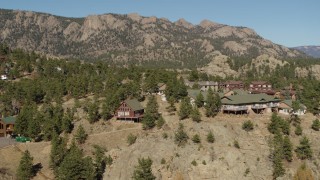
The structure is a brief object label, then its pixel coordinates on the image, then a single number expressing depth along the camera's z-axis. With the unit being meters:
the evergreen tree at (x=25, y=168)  86.88
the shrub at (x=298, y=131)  108.44
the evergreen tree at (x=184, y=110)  112.69
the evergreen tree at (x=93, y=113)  117.12
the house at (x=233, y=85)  179.71
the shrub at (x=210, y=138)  101.88
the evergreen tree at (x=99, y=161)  92.59
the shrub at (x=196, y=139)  101.38
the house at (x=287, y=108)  125.56
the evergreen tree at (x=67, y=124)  112.62
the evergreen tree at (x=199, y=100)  122.50
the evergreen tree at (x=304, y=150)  100.00
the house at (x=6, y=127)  117.00
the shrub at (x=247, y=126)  107.50
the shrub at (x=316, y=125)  110.74
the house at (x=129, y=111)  117.50
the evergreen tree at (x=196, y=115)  110.06
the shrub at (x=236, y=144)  101.62
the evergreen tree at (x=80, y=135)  105.09
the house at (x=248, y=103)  119.31
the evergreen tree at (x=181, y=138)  101.55
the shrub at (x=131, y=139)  103.50
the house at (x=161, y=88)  148.93
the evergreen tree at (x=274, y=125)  107.12
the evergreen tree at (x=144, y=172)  85.29
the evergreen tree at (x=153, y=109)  112.88
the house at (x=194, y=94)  130.40
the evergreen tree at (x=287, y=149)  98.50
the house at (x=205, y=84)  173.12
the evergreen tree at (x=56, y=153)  92.06
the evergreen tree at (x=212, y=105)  115.31
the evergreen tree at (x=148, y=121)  109.25
